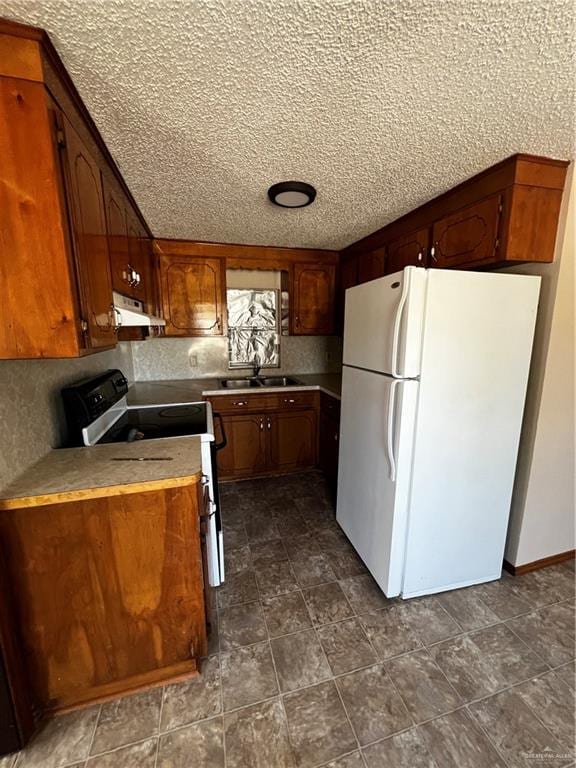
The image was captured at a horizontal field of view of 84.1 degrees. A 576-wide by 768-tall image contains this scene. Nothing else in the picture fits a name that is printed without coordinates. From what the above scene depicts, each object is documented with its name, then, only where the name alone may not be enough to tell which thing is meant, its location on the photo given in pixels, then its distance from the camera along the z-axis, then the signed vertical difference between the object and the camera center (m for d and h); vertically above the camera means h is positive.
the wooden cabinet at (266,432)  2.94 -0.98
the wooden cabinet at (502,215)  1.55 +0.59
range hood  1.50 +0.07
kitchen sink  3.31 -0.56
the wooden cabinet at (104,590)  1.12 -0.98
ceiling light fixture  1.74 +0.75
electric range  1.55 -0.56
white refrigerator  1.51 -0.45
